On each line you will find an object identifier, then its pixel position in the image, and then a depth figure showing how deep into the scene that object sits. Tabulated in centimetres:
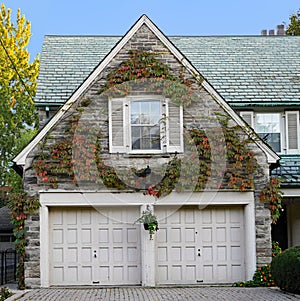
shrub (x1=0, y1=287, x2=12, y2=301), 1626
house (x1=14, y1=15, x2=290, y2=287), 1830
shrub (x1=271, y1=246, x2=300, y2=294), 1565
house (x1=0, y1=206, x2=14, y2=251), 2867
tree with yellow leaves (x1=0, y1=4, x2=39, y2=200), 3431
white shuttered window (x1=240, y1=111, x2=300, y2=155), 2175
